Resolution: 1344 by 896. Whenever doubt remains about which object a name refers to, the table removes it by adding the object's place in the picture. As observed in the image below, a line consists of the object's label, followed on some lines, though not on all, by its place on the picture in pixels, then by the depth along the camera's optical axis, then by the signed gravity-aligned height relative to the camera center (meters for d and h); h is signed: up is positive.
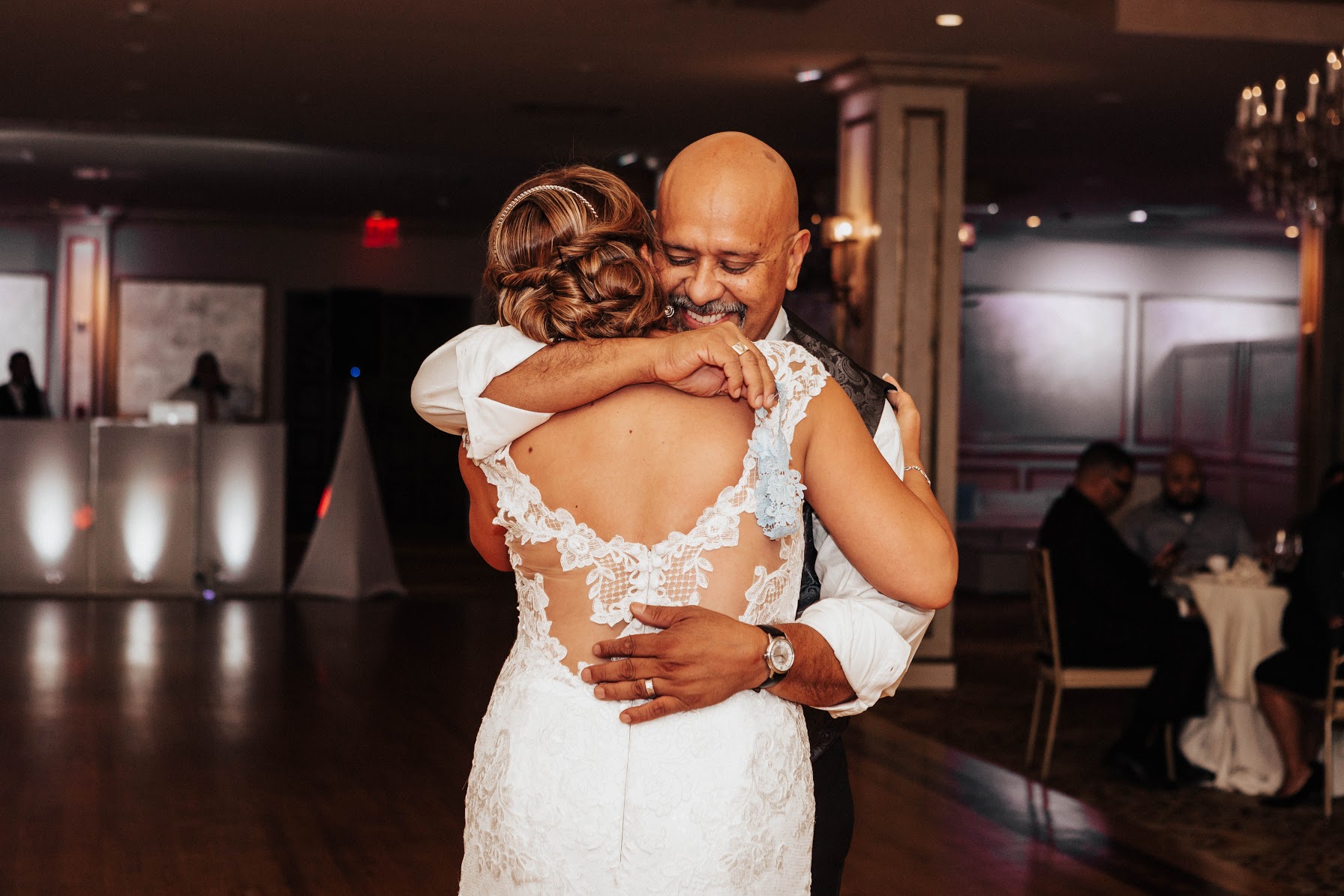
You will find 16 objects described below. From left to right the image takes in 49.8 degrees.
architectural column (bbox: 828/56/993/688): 7.18 +0.88
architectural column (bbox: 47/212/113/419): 14.39 +0.82
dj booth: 9.98 -0.73
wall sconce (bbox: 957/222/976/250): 12.38 +1.57
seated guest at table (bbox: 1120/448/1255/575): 7.29 -0.52
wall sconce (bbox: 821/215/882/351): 7.39 +0.79
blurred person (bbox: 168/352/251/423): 12.13 +0.08
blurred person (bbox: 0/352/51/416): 11.62 +0.03
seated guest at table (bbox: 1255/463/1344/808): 5.21 -0.86
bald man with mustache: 1.53 +0.03
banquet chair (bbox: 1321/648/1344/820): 5.10 -1.01
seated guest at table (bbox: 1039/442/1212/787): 5.69 -0.83
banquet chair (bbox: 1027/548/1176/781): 5.69 -1.00
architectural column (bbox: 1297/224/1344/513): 10.19 +0.42
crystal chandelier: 6.14 +1.17
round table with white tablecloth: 5.57 -1.05
